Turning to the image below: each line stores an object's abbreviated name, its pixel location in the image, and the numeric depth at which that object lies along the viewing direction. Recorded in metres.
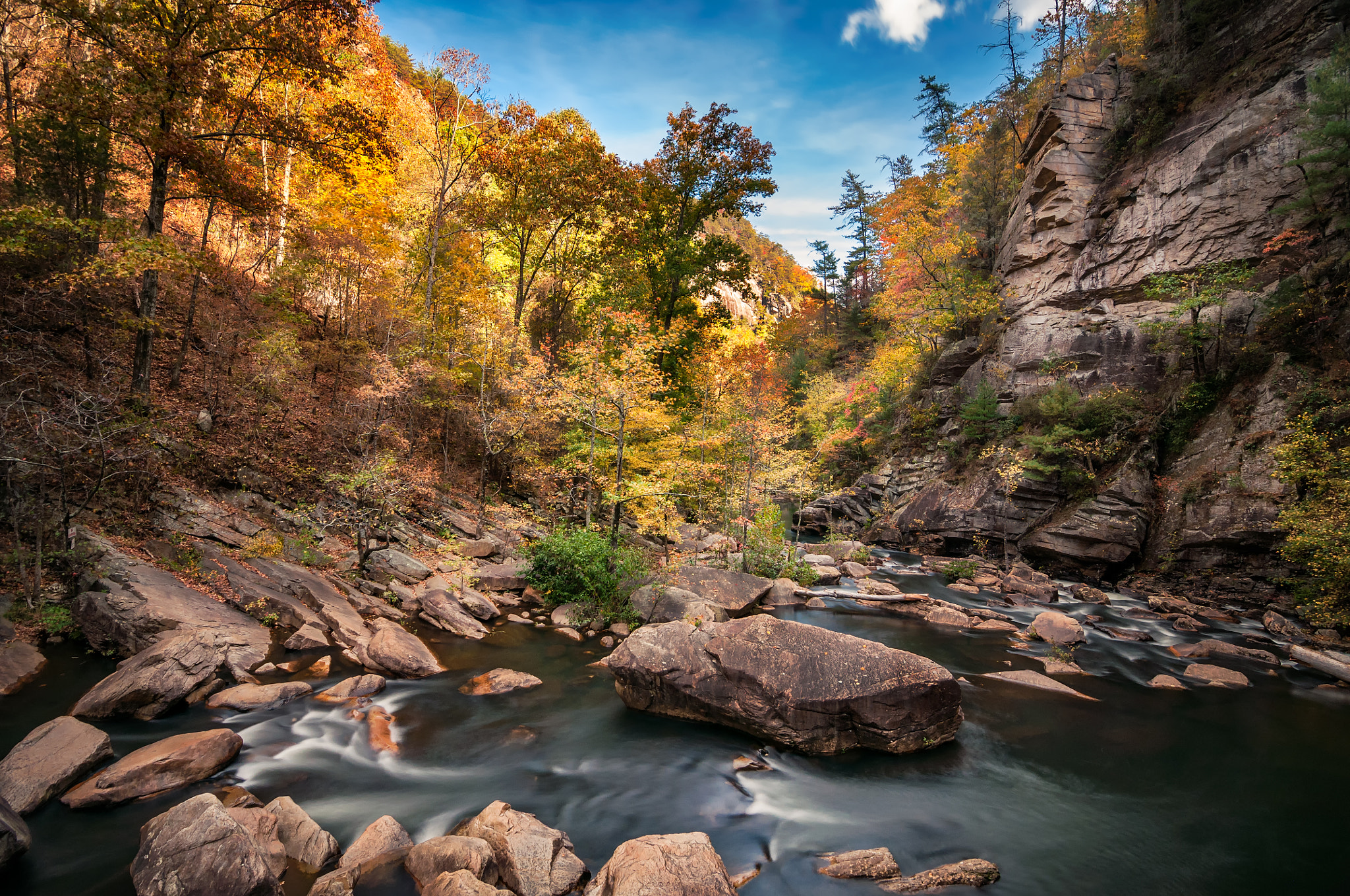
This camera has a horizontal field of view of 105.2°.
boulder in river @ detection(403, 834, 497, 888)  4.63
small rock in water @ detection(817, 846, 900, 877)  5.34
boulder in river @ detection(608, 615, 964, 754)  7.42
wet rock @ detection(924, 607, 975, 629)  14.25
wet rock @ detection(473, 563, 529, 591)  14.05
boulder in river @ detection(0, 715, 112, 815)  4.94
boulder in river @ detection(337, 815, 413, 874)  4.85
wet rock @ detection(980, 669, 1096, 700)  10.21
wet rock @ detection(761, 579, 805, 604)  15.85
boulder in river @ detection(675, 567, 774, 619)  14.32
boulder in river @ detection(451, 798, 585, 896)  4.70
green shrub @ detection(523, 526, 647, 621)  13.16
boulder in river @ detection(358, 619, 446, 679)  9.01
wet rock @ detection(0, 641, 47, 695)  6.63
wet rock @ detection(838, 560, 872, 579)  19.94
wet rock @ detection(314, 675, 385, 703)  7.90
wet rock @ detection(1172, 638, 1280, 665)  11.71
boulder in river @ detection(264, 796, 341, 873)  4.80
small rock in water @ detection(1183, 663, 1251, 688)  10.46
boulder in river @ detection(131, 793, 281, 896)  3.92
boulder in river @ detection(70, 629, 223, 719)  6.44
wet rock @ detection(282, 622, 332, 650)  9.09
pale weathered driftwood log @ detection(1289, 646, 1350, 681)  10.49
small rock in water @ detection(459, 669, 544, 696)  9.01
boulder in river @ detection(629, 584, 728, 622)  12.34
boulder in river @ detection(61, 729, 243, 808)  5.13
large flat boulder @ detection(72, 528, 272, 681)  7.60
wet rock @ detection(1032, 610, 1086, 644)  12.81
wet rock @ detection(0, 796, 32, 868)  4.25
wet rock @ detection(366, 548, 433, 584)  12.80
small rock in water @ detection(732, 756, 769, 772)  7.23
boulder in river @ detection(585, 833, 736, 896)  4.18
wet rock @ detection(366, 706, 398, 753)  7.13
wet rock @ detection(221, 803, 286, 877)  4.60
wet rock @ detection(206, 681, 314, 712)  7.27
